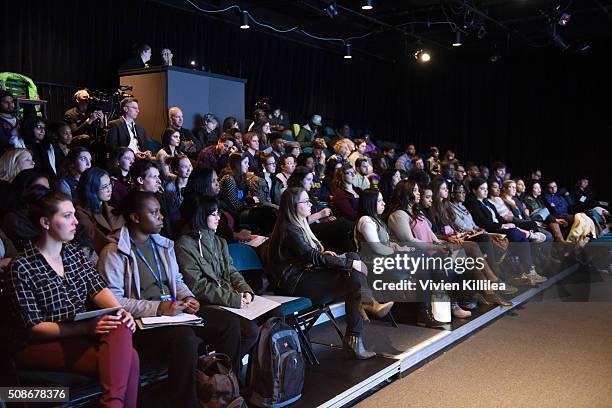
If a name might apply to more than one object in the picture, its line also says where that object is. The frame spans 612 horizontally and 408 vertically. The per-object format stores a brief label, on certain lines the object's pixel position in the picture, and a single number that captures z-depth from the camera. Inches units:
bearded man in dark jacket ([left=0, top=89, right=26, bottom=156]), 195.2
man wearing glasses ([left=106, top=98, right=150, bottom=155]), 223.9
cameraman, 239.0
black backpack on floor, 116.6
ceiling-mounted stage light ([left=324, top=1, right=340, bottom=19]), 340.5
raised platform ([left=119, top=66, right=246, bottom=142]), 283.0
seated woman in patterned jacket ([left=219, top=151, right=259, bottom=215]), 207.8
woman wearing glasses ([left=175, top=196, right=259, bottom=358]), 121.2
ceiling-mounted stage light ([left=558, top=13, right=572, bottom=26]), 360.5
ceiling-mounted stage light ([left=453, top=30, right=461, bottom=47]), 383.0
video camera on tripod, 248.7
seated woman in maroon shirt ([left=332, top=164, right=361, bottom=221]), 223.8
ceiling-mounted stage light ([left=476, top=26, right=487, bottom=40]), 373.1
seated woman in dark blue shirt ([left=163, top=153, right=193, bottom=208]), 186.1
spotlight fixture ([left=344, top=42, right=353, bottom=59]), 422.3
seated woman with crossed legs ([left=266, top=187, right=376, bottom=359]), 146.6
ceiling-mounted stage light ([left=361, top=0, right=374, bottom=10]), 287.3
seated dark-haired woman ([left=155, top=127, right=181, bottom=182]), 220.3
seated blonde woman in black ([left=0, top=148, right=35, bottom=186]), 153.4
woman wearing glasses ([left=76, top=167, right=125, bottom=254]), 132.3
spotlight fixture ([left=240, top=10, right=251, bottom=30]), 320.2
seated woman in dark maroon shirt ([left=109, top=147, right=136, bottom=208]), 179.0
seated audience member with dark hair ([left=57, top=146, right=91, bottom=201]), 163.0
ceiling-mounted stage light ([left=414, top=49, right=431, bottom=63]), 428.5
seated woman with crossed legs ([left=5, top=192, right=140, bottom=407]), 88.4
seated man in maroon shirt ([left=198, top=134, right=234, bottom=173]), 243.9
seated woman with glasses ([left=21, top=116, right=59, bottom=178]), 193.3
